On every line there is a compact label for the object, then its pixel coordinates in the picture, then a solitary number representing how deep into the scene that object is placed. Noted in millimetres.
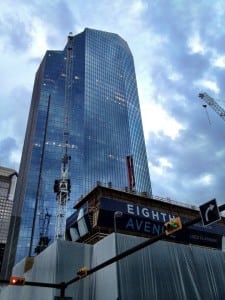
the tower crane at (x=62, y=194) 51900
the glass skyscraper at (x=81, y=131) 130750
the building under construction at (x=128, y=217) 34375
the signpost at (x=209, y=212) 10398
